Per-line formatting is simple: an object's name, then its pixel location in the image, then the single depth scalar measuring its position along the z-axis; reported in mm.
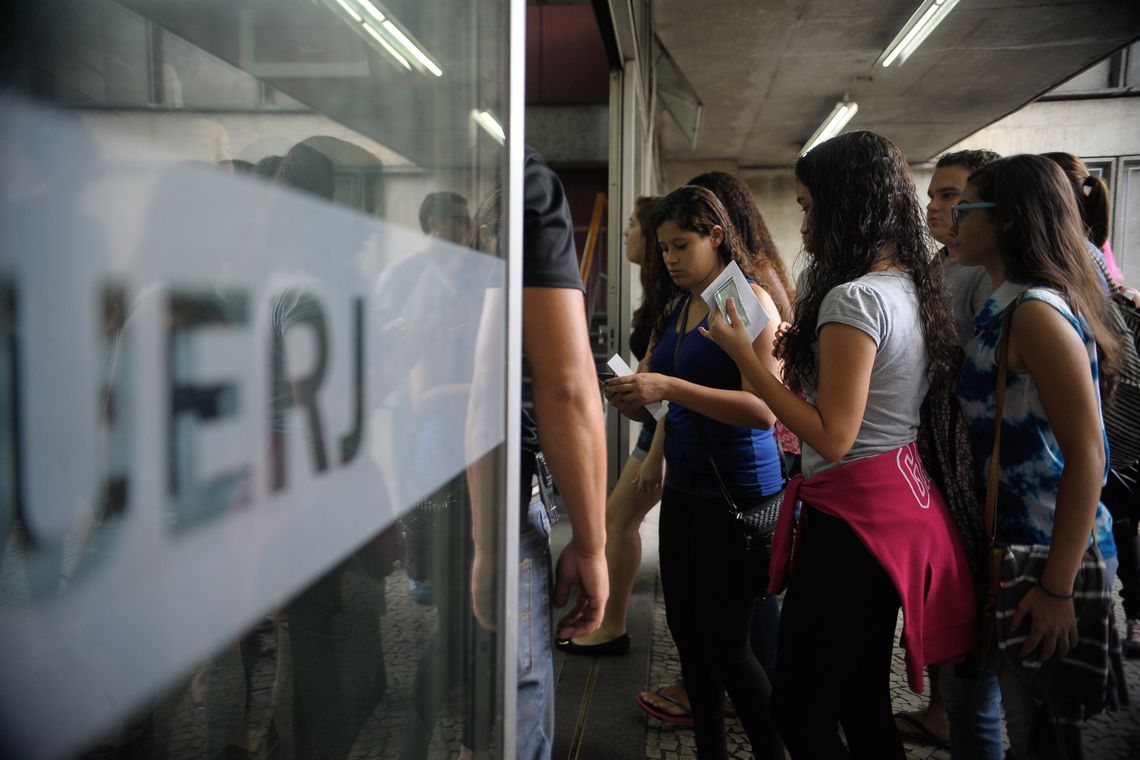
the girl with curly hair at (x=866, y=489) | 1276
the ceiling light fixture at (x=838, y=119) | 8758
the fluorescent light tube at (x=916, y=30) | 5934
